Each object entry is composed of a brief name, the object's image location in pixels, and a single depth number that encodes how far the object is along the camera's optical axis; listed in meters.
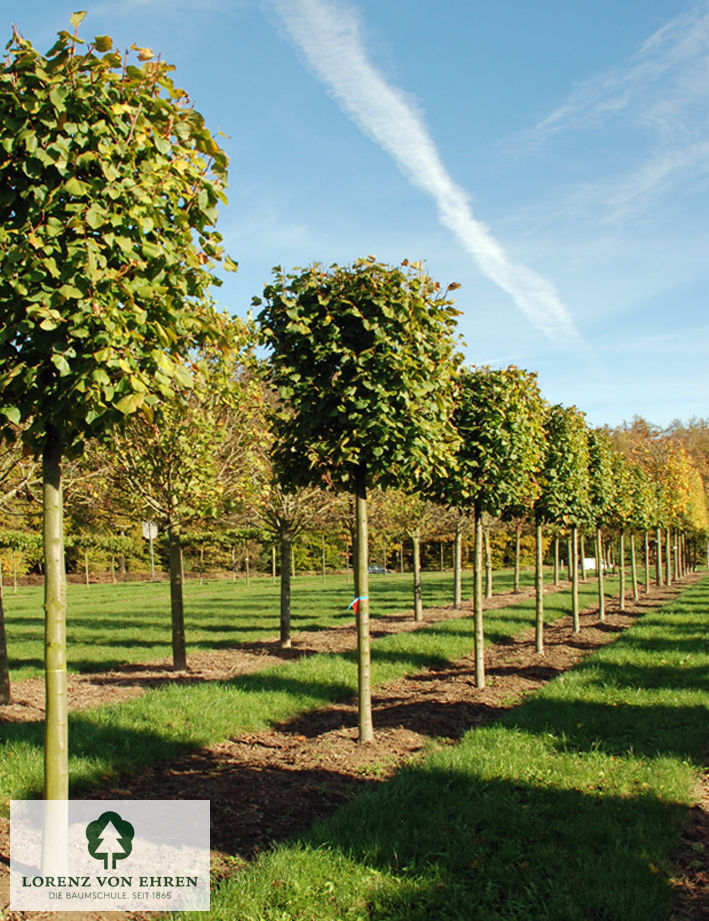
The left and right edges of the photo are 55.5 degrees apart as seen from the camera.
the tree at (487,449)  10.31
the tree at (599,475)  18.41
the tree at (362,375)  7.15
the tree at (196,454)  11.28
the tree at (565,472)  14.37
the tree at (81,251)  3.76
